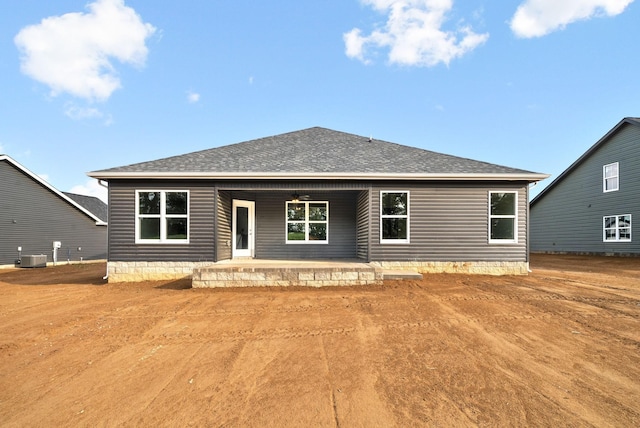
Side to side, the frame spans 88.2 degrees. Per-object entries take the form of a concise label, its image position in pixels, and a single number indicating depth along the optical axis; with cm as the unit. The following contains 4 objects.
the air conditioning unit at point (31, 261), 1685
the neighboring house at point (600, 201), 1742
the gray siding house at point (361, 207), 1027
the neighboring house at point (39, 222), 1692
